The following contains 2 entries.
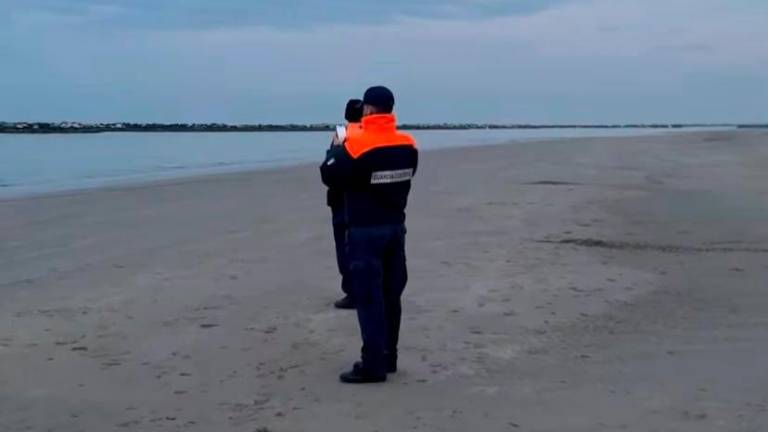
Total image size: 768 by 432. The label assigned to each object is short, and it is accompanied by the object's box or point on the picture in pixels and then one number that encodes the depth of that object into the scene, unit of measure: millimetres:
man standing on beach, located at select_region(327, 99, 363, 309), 7910
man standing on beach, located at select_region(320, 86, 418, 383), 6316
